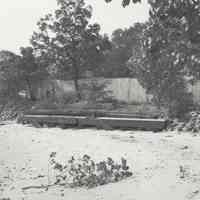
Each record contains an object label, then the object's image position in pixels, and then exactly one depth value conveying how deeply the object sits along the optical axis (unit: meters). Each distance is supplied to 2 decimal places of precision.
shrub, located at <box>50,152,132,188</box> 5.39
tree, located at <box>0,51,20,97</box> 22.86
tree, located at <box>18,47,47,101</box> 23.20
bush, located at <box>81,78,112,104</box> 20.27
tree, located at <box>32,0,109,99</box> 21.69
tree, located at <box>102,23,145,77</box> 29.06
